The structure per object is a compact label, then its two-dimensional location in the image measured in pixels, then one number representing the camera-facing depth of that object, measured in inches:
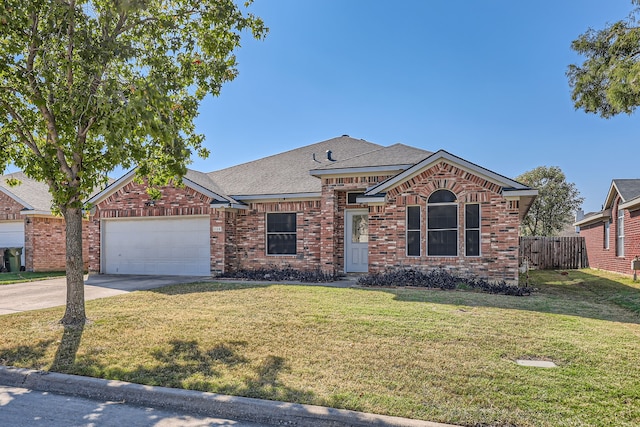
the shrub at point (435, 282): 426.9
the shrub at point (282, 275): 528.1
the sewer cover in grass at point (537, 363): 198.1
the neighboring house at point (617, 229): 624.1
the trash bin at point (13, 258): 708.7
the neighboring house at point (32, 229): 719.1
